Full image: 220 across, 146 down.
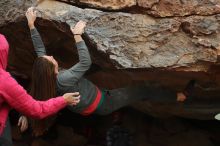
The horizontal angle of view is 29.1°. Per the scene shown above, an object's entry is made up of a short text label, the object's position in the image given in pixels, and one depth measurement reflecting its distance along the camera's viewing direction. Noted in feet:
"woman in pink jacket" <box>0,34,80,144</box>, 8.63
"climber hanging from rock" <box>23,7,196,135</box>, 10.76
